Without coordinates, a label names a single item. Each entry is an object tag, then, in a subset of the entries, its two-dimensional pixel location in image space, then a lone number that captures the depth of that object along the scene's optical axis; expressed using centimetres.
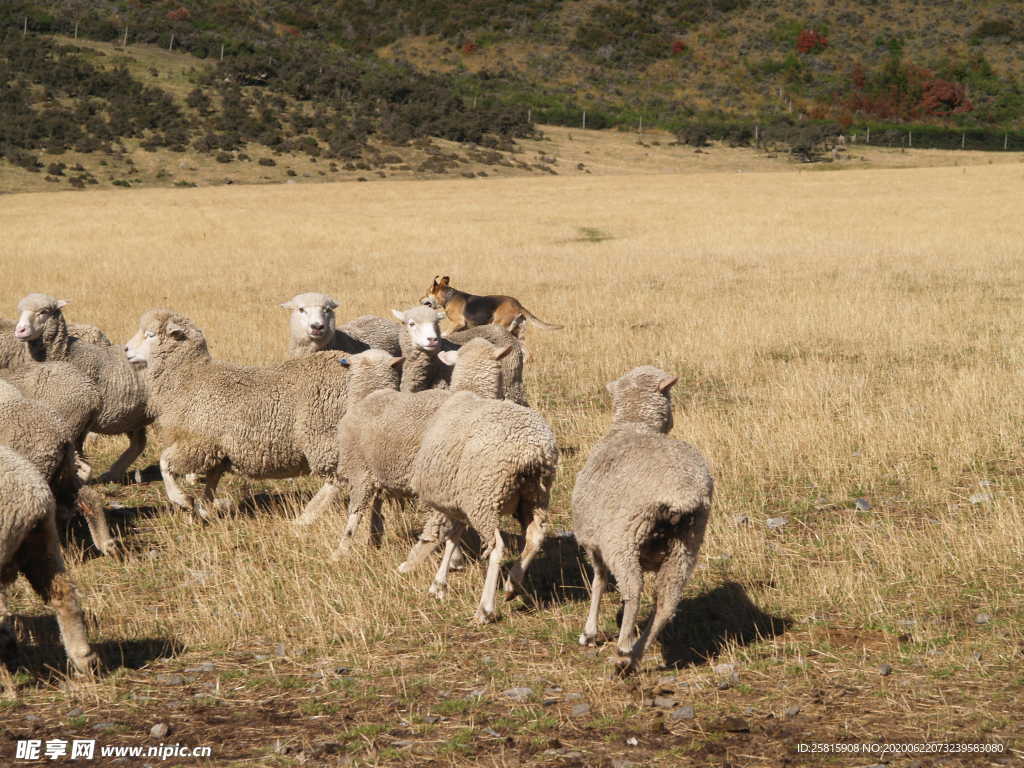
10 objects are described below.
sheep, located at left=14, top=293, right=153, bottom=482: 1972
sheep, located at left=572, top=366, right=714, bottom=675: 1070
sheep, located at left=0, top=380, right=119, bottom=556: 1377
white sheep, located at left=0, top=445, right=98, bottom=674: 1070
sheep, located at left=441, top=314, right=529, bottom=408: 1959
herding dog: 3303
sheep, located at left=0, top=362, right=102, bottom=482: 1723
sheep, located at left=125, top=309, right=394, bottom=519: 1705
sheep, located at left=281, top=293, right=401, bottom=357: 2175
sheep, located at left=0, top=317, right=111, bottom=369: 2030
